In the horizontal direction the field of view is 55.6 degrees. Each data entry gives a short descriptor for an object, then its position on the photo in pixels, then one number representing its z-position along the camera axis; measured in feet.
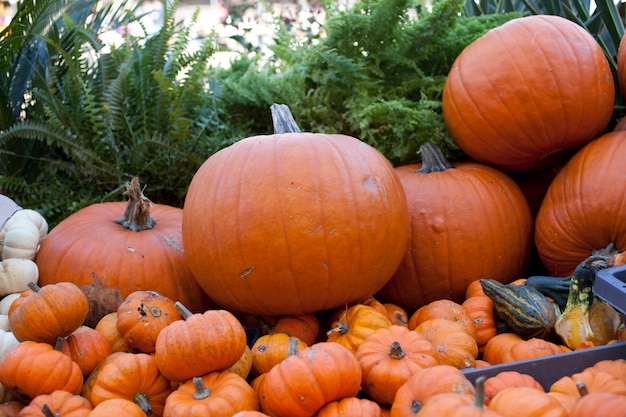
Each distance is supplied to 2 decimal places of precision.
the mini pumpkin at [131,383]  5.80
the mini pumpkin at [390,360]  5.59
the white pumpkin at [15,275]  8.07
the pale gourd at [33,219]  8.85
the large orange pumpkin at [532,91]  8.44
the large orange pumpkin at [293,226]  7.14
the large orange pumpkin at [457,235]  8.79
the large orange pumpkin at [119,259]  8.22
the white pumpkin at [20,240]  8.57
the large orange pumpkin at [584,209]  8.05
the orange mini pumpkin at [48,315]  6.09
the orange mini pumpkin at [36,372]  5.76
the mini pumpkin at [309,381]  5.16
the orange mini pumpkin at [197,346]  5.64
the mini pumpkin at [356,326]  6.89
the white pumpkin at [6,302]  7.82
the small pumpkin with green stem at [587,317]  6.62
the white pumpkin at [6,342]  6.75
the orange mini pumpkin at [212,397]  5.27
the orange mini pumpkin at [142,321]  6.57
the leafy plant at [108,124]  10.25
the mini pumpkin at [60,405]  5.35
